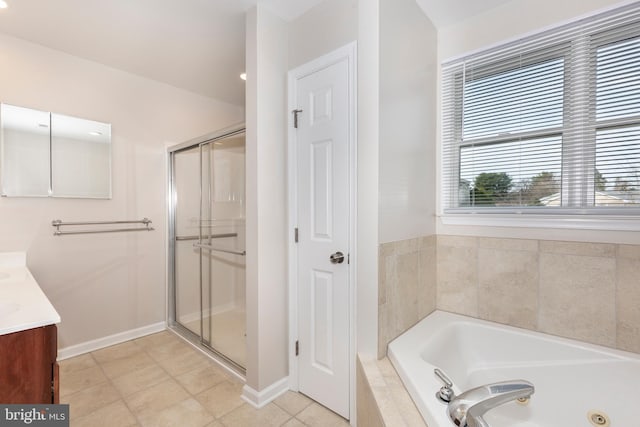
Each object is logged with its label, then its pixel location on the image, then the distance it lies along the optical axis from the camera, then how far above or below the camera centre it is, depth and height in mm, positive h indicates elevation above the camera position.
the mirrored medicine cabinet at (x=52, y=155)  2123 +449
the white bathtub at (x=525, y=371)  1297 -822
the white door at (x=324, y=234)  1676 -144
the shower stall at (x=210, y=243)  2346 -293
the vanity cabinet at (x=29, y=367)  1062 -604
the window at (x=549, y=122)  1503 +525
